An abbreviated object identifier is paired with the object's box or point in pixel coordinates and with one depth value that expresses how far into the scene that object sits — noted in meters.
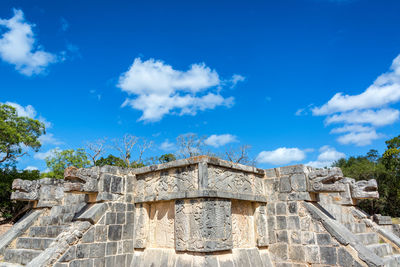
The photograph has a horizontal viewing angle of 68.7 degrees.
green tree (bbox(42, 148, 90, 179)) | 21.52
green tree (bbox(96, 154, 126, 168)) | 22.42
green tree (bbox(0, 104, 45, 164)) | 15.98
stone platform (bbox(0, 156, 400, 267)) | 5.33
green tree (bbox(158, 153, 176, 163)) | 24.41
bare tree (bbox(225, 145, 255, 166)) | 24.90
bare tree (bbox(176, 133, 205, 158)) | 24.28
